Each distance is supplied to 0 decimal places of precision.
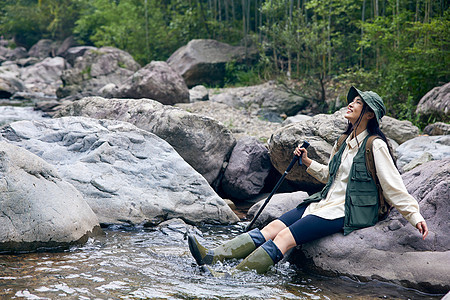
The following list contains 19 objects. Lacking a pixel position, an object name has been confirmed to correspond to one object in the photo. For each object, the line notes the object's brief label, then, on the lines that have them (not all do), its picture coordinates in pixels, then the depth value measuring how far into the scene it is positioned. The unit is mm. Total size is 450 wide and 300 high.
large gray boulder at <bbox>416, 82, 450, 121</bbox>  10117
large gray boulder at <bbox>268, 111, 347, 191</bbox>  6645
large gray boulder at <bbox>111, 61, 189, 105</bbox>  13070
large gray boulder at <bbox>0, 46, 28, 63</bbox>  35156
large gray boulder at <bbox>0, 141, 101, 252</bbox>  4223
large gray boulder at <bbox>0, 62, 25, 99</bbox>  20281
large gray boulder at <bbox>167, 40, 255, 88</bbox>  19531
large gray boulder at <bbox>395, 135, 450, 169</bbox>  7676
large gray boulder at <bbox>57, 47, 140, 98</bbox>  19016
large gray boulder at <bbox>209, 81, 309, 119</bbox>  14609
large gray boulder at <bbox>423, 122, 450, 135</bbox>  9154
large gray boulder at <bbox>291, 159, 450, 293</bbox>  3701
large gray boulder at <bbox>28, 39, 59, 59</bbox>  36344
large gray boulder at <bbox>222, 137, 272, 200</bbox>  7379
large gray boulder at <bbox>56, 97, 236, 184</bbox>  7086
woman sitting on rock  3805
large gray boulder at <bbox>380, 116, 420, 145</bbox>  9031
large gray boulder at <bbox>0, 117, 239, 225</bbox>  5508
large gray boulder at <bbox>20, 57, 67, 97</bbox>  25062
